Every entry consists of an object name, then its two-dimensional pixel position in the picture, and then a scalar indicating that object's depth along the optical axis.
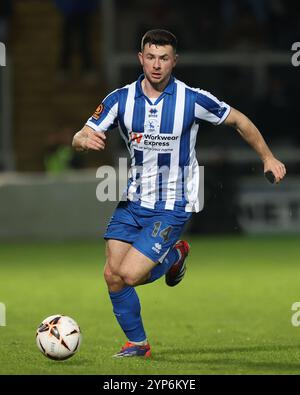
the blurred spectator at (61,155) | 20.25
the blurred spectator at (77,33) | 22.30
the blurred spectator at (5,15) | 22.06
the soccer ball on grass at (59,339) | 8.61
